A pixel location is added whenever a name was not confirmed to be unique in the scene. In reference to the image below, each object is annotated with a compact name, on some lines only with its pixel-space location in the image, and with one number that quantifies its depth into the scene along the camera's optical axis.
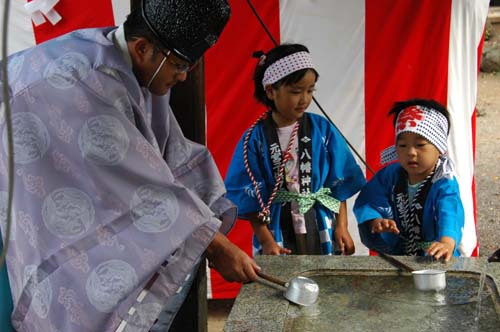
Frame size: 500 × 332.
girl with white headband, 2.84
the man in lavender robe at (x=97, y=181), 1.78
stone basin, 1.97
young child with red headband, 2.58
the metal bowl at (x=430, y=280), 2.13
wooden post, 2.35
